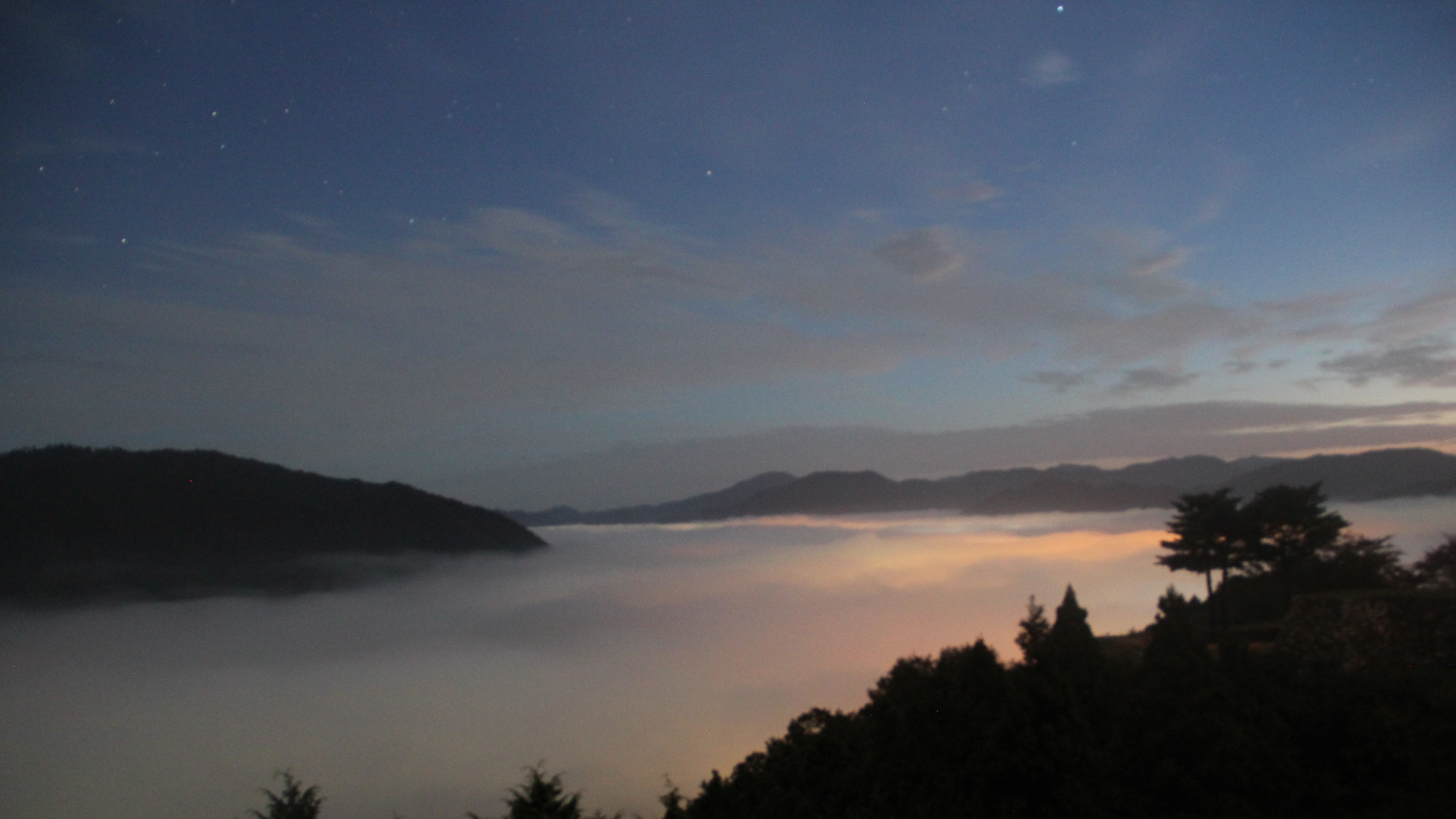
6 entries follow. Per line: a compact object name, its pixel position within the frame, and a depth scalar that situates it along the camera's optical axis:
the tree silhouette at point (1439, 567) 45.50
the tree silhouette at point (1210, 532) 40.44
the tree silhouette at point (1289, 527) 38.09
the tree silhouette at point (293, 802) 39.28
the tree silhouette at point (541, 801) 23.25
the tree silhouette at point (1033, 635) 36.81
